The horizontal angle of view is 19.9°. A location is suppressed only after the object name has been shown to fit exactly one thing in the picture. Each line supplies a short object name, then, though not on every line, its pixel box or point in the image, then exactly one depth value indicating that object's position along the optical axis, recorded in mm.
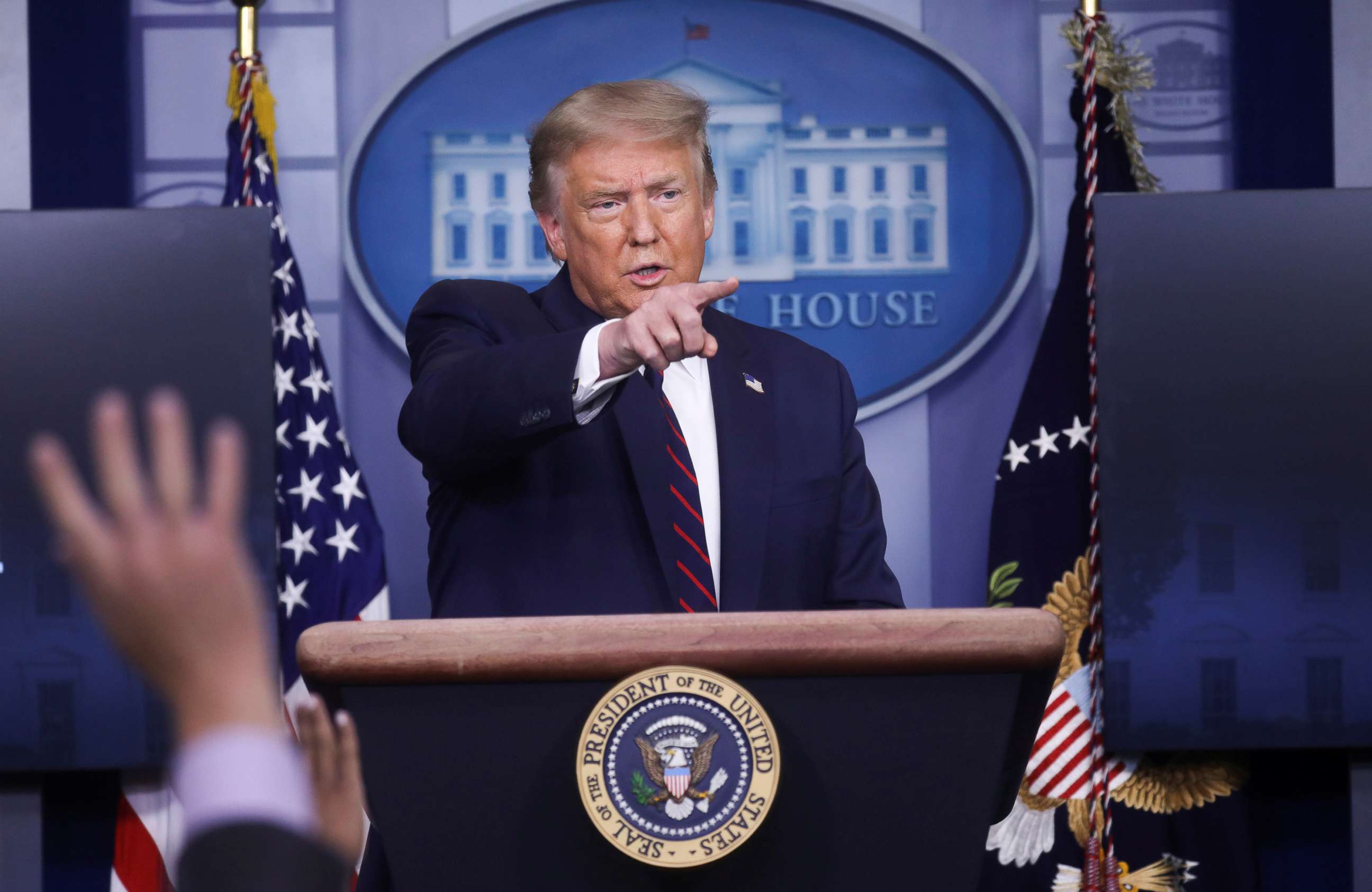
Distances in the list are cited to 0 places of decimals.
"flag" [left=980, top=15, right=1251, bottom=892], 9380
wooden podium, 4529
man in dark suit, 5150
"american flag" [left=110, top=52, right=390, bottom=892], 9399
